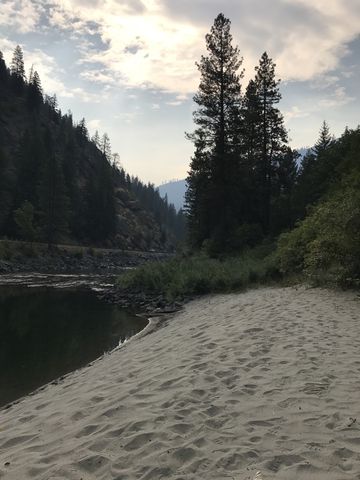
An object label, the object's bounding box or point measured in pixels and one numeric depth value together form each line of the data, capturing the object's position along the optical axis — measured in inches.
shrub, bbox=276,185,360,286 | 554.3
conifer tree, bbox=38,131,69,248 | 2447.1
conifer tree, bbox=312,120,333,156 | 2364.9
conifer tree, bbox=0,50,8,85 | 4515.3
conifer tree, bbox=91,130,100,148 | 5649.6
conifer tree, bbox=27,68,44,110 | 4463.6
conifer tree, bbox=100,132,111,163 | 5319.9
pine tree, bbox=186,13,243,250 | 1275.8
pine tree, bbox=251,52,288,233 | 1432.1
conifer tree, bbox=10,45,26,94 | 4586.6
